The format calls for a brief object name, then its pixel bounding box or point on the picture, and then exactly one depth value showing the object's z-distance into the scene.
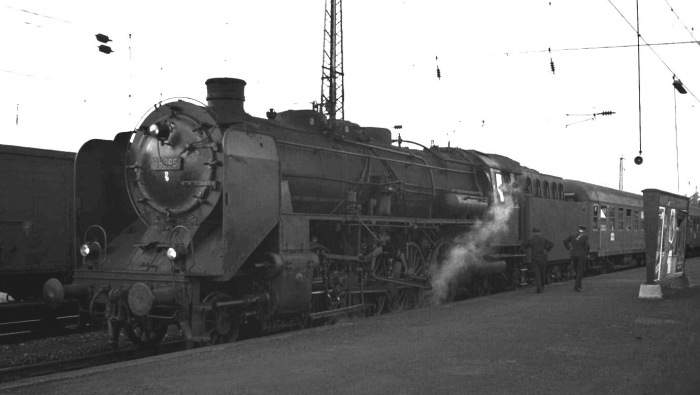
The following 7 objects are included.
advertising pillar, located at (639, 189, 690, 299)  13.33
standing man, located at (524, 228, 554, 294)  15.29
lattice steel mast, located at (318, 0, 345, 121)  28.98
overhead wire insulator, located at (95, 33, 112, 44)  12.85
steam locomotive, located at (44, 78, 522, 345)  8.70
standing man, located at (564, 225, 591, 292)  15.22
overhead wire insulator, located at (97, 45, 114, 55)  12.90
